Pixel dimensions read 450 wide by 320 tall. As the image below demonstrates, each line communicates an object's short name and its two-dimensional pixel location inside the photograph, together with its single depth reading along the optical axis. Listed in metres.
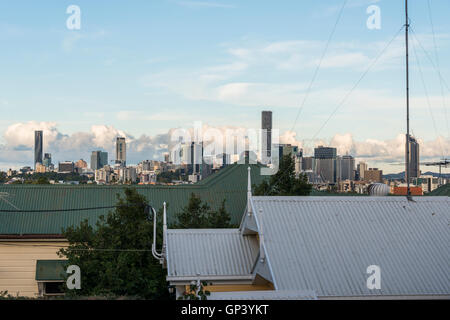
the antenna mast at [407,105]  21.19
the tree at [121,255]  24.72
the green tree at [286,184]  31.53
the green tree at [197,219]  32.44
